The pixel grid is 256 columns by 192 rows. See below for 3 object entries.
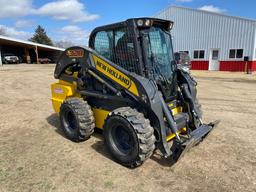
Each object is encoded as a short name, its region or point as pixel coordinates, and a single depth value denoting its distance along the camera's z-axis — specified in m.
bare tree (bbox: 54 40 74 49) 105.12
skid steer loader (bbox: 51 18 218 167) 3.42
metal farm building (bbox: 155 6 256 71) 19.44
